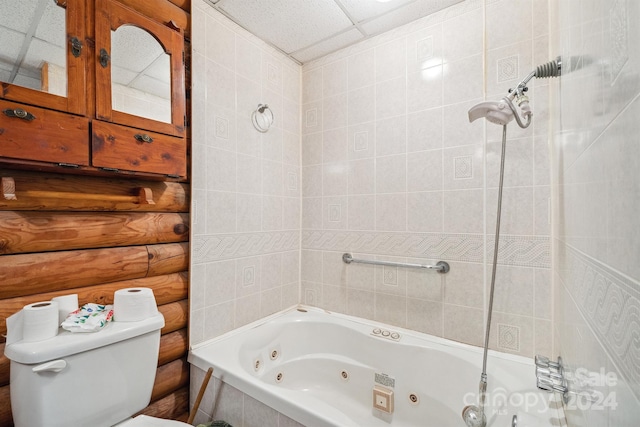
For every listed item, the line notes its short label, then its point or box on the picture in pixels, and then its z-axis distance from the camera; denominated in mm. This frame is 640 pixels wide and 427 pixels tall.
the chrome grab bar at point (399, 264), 1574
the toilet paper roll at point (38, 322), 883
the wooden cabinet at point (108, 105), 912
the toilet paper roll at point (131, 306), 1076
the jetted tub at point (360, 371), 1123
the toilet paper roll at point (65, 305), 1001
